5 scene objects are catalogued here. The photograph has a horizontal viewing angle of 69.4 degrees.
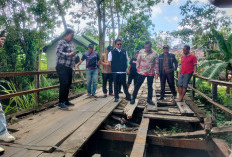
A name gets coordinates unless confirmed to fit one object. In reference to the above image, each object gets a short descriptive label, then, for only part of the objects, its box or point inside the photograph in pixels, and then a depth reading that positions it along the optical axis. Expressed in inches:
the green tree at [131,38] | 829.8
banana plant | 251.8
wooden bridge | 96.0
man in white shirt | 201.3
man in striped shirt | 165.5
